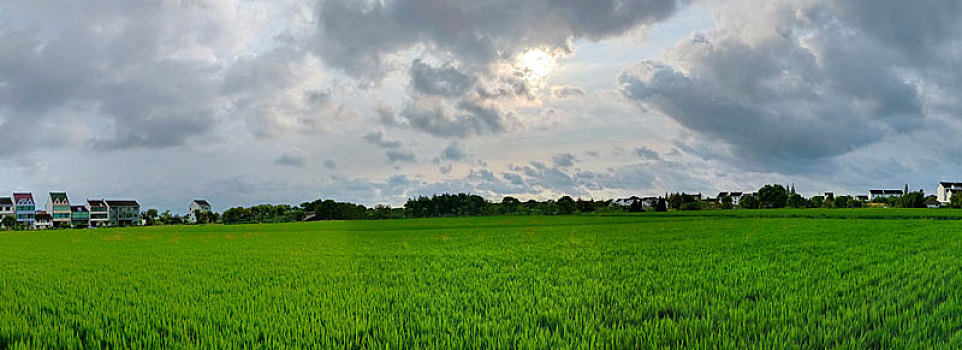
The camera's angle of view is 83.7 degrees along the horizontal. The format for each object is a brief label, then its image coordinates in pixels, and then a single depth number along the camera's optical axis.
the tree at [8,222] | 78.75
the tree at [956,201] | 77.94
